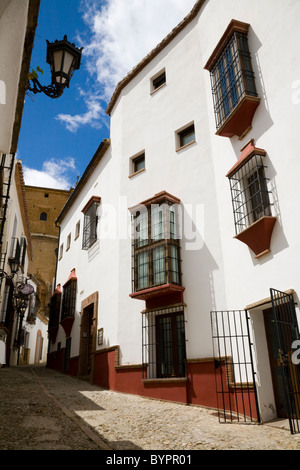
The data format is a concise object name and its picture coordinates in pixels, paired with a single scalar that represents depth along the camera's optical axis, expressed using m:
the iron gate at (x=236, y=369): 6.86
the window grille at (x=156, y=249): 9.49
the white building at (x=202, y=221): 6.83
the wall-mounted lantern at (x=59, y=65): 5.18
